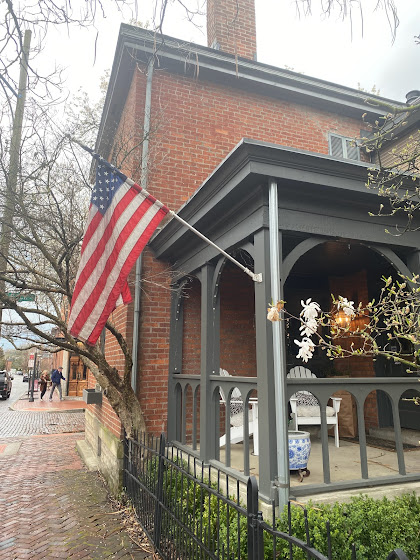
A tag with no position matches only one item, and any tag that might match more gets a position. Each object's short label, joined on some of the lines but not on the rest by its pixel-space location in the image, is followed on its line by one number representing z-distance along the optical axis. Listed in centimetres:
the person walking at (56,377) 2039
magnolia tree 252
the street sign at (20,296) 601
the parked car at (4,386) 2447
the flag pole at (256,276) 371
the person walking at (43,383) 2233
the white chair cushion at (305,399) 591
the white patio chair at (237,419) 496
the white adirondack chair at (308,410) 557
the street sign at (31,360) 2803
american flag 403
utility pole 512
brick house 387
